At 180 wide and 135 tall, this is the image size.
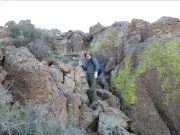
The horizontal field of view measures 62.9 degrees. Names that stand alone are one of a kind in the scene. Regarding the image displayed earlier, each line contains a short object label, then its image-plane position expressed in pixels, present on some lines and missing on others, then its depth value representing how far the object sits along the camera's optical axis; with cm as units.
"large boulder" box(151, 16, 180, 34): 489
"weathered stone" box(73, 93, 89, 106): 375
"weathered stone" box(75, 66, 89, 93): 409
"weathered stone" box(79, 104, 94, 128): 367
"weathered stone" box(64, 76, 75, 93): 384
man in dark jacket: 411
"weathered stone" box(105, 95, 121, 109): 407
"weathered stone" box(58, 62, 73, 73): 399
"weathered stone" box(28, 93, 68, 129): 266
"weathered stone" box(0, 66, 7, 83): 316
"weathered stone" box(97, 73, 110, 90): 437
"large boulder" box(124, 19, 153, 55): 472
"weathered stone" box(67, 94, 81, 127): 351
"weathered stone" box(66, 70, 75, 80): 402
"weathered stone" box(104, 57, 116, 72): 469
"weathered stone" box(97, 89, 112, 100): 417
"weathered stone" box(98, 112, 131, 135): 366
